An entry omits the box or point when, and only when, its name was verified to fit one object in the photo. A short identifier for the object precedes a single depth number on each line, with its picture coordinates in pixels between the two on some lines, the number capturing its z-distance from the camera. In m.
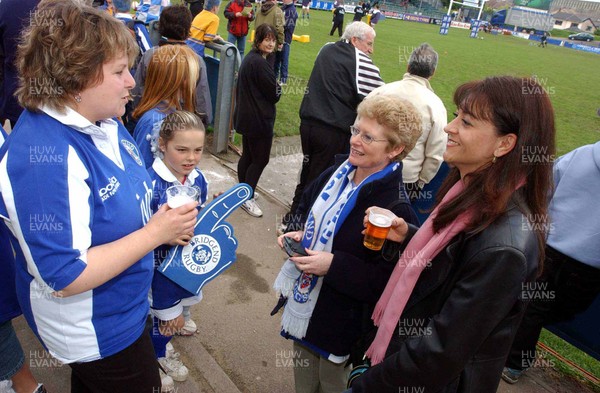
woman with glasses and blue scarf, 2.16
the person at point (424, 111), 3.91
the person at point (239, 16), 9.34
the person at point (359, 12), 22.60
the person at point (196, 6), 10.27
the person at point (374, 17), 24.35
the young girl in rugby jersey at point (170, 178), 2.31
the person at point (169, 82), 3.01
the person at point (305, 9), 24.80
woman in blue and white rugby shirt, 1.35
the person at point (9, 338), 1.94
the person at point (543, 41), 43.05
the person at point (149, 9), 6.95
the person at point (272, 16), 8.62
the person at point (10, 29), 3.50
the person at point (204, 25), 6.86
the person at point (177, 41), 3.85
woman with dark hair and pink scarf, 1.40
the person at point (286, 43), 10.34
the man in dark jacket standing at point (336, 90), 4.31
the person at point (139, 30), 4.99
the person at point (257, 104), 4.59
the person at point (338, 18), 19.65
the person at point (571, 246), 2.69
